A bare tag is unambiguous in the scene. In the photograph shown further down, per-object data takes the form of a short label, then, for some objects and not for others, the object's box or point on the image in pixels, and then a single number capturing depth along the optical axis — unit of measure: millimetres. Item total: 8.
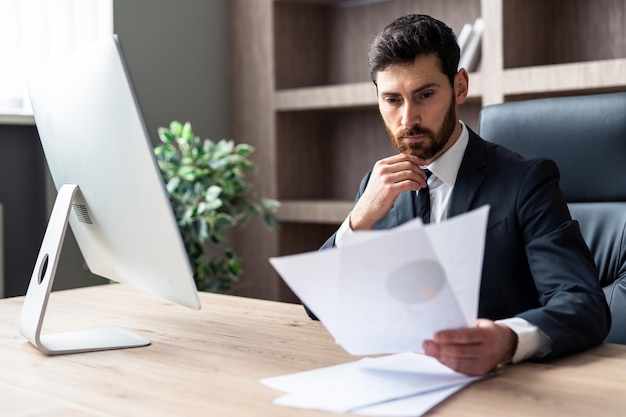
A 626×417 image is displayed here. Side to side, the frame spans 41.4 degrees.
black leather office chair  1719
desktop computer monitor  1185
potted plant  3244
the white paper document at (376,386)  975
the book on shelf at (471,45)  3238
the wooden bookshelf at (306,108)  3725
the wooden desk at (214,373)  995
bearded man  1415
